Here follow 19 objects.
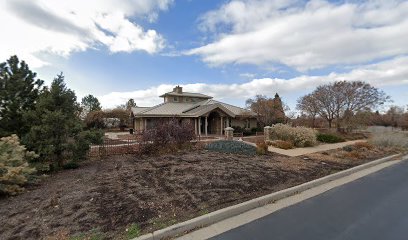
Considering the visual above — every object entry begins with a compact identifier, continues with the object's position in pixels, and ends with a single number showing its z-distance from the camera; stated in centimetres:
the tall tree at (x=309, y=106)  3021
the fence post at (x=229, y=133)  1989
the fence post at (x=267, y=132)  1921
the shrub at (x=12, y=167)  641
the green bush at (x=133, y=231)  416
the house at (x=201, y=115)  2678
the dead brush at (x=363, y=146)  1604
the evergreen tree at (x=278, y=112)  3077
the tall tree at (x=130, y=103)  5591
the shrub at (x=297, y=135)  1689
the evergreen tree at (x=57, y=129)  886
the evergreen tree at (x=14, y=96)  1003
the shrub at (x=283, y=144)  1561
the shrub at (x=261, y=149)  1335
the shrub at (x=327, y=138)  2020
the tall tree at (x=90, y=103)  5374
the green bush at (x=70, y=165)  967
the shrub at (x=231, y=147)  1367
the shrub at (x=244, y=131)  2730
